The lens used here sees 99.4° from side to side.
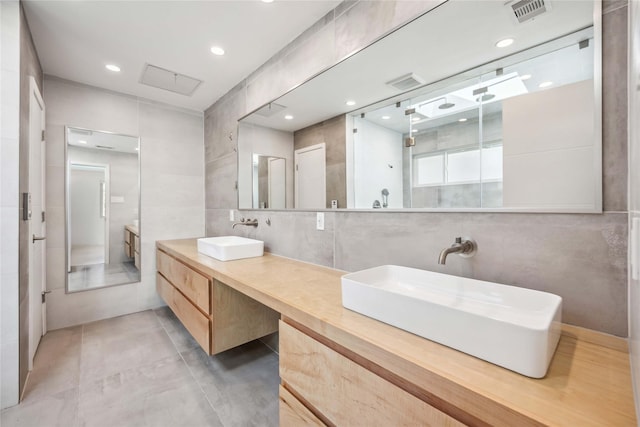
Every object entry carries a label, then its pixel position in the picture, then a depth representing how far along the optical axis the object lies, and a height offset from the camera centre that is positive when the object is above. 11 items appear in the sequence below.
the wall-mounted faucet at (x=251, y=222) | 2.42 -0.09
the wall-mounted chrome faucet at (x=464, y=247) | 1.06 -0.14
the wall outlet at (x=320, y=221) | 1.77 -0.06
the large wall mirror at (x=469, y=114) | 0.90 +0.43
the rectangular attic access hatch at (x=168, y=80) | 2.44 +1.27
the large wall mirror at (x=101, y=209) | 2.64 +0.03
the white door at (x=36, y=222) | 1.91 -0.08
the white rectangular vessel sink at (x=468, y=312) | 0.60 -0.30
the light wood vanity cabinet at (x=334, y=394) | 0.67 -0.53
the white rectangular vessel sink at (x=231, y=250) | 1.94 -0.29
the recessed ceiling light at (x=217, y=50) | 2.09 +1.26
